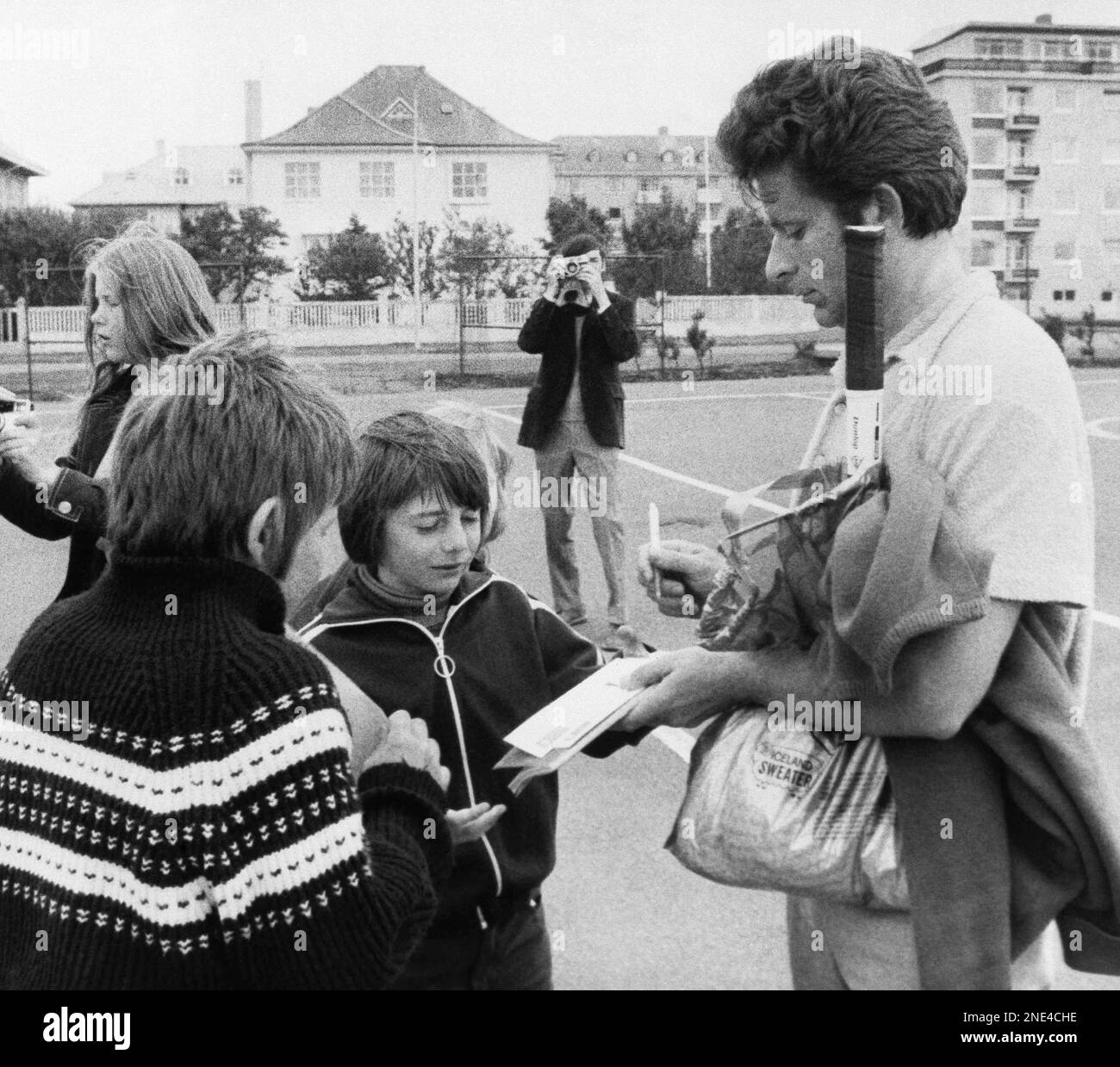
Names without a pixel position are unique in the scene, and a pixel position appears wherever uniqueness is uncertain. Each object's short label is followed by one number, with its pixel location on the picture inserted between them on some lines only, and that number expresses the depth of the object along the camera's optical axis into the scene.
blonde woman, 3.71
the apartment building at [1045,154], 43.62
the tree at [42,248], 30.20
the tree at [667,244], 30.08
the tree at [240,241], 33.25
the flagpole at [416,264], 32.53
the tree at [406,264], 34.81
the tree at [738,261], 34.56
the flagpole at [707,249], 34.29
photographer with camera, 7.40
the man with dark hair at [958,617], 1.71
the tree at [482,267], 29.67
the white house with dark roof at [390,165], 50.69
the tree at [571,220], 42.00
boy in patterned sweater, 1.60
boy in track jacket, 2.38
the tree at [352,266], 34.97
